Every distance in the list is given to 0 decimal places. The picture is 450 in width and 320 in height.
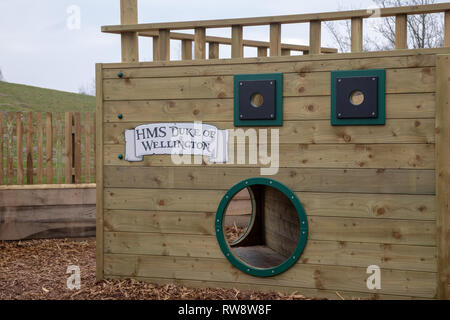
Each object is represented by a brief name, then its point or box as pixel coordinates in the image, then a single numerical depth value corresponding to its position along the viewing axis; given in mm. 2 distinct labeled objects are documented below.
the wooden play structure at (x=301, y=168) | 3770
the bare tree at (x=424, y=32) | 12485
